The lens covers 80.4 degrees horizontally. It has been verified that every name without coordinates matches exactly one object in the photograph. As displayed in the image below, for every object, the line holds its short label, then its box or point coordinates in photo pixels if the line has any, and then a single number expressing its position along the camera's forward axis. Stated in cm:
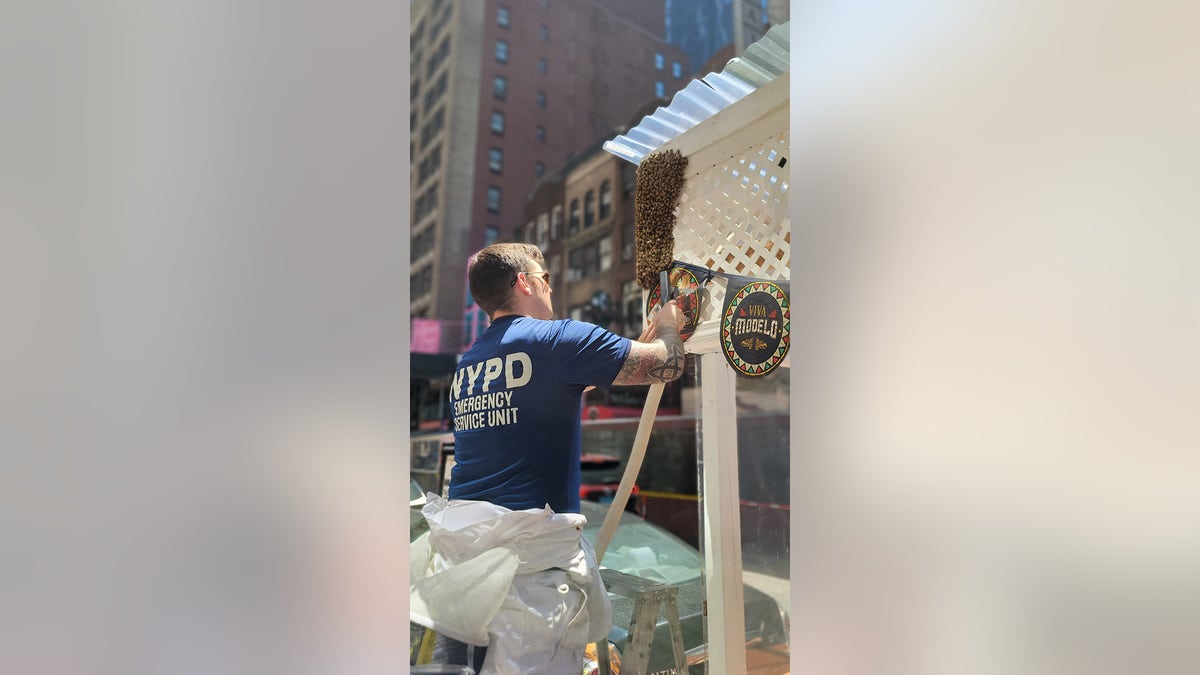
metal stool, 185
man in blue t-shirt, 164
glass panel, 199
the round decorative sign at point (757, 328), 166
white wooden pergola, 177
